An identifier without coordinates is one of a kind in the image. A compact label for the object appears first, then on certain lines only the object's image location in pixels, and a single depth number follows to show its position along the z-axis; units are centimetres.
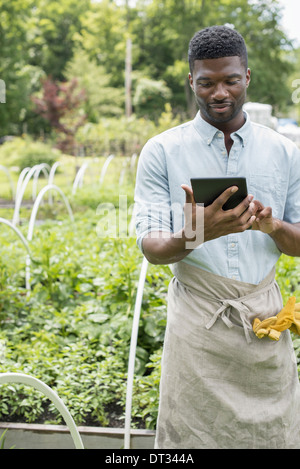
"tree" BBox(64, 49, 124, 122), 2219
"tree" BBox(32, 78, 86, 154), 1876
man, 133
